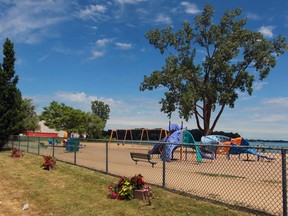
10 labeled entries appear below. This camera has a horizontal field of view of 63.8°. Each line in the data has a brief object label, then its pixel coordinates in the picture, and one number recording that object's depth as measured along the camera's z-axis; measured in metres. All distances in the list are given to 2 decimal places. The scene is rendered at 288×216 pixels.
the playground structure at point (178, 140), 13.24
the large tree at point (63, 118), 34.08
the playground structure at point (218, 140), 16.90
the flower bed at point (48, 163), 8.54
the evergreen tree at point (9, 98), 15.61
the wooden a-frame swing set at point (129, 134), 35.97
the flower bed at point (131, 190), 5.14
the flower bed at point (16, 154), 11.95
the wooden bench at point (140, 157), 10.25
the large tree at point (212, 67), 22.59
